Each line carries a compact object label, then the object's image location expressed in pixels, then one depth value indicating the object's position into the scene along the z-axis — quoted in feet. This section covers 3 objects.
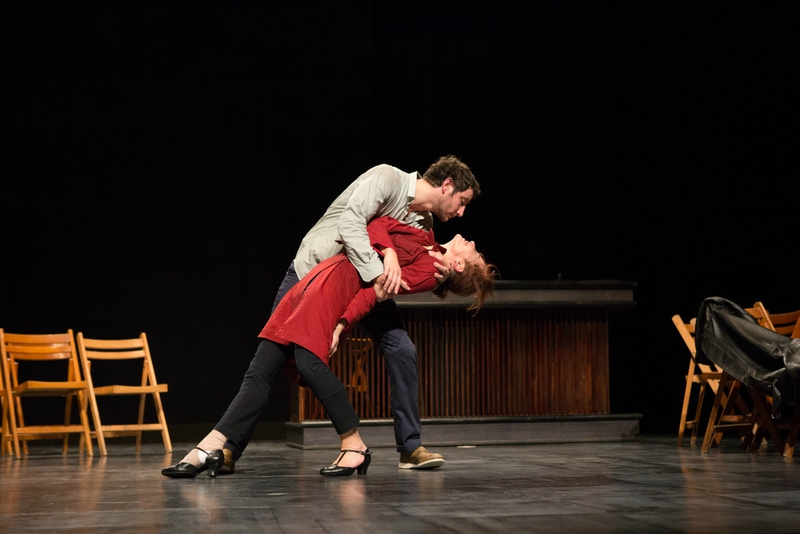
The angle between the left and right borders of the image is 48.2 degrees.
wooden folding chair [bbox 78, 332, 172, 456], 17.19
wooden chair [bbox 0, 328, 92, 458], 16.60
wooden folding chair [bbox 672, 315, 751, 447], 15.88
